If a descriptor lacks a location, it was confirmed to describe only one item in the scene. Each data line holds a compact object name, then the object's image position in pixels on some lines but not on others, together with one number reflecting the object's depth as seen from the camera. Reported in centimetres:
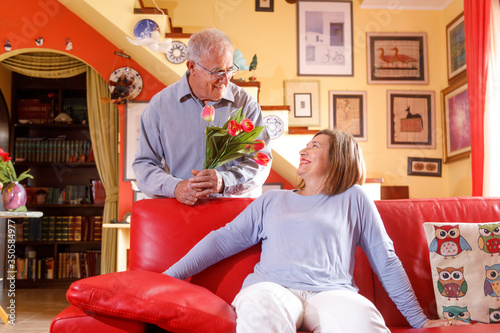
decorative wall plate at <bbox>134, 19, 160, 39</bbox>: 470
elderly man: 212
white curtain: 368
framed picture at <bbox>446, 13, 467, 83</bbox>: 524
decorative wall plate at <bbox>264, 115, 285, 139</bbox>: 479
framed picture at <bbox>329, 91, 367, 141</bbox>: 571
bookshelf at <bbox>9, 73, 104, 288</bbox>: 642
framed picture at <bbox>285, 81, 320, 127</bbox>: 573
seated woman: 157
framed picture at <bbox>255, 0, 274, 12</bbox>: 587
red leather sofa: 173
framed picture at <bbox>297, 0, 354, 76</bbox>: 579
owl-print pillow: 184
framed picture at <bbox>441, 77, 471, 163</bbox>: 507
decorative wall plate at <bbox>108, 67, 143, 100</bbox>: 529
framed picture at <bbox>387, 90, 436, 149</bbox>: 566
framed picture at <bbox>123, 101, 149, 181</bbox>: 535
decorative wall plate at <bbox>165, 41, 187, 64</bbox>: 471
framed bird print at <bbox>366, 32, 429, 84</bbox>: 578
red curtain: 375
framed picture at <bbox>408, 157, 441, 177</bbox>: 559
